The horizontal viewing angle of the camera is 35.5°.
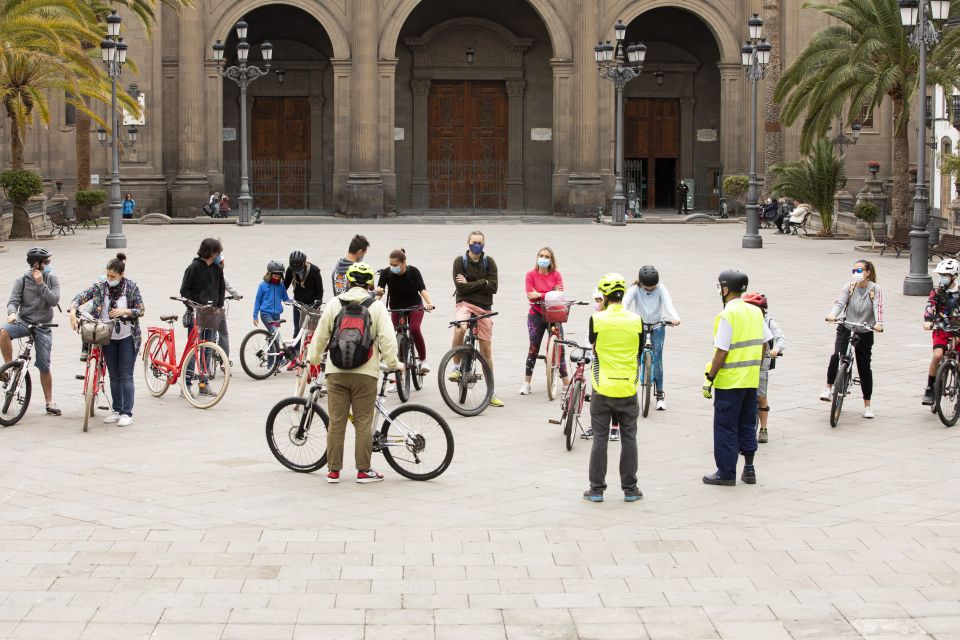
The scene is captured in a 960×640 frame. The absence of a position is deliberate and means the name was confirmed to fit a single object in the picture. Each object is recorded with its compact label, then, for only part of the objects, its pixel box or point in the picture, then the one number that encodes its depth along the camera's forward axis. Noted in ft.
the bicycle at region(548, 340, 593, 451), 40.11
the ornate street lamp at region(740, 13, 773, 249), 114.21
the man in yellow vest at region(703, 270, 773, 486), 35.91
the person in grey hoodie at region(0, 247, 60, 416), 44.45
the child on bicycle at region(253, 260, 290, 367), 51.88
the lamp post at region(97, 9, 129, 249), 110.42
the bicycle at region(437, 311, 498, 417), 44.80
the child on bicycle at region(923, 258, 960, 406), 44.29
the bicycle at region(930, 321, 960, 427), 43.88
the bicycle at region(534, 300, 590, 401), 46.98
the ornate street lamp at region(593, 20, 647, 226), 136.87
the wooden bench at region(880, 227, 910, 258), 104.32
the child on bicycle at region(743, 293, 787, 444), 41.06
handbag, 42.68
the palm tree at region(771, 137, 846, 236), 122.62
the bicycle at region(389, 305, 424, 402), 47.09
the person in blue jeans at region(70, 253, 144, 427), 43.45
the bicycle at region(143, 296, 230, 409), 47.14
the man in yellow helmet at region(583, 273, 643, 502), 34.47
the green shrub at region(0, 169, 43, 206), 114.93
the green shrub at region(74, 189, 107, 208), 136.26
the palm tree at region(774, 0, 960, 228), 103.71
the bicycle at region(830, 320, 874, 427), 43.50
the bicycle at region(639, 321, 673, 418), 44.62
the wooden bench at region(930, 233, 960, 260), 94.32
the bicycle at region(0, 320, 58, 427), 42.88
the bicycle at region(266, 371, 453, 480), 36.45
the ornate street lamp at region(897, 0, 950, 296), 78.95
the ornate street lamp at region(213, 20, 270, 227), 135.64
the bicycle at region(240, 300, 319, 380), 51.88
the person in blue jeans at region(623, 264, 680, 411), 45.06
